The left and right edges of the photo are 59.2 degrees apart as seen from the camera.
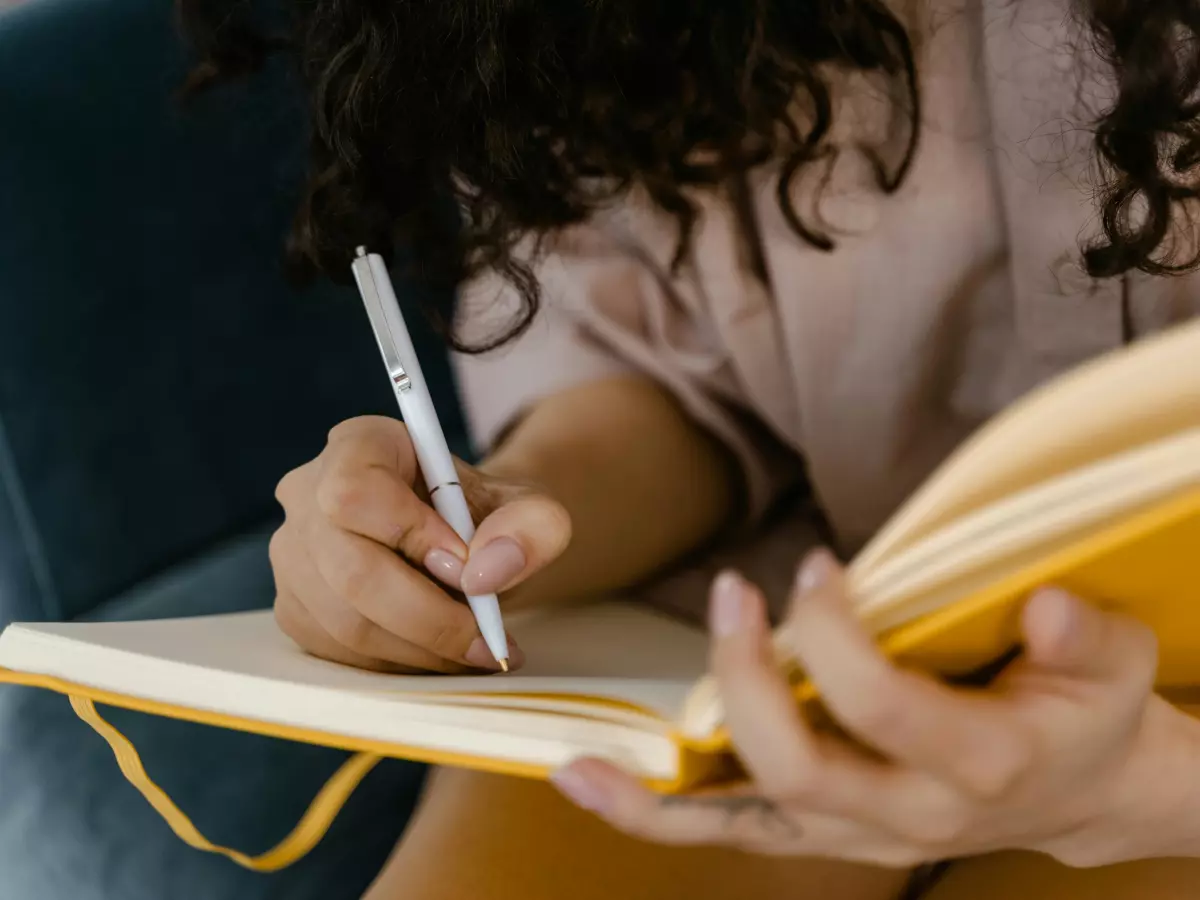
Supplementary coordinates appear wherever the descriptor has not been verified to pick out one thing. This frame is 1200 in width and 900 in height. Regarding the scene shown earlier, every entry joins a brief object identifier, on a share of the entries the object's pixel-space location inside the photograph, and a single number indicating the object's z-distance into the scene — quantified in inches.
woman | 11.2
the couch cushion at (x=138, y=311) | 24.1
